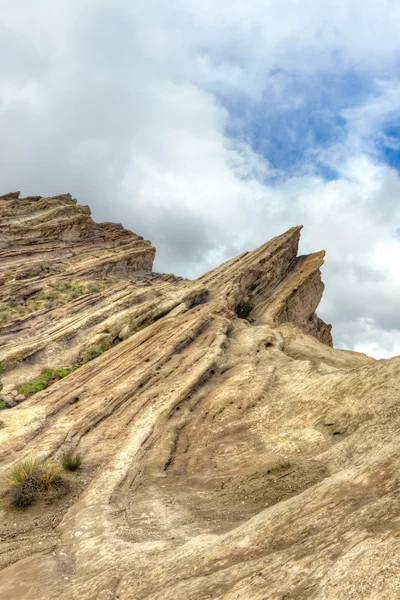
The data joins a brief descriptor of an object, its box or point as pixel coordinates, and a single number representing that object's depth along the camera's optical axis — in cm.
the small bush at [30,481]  1504
